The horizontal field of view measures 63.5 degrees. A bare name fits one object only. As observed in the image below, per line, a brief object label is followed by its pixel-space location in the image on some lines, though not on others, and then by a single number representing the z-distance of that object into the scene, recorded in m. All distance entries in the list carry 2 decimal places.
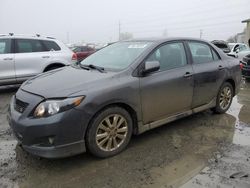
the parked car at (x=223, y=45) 10.86
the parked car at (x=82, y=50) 13.76
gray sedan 2.38
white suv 5.59
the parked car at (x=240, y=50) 10.14
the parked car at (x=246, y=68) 7.21
